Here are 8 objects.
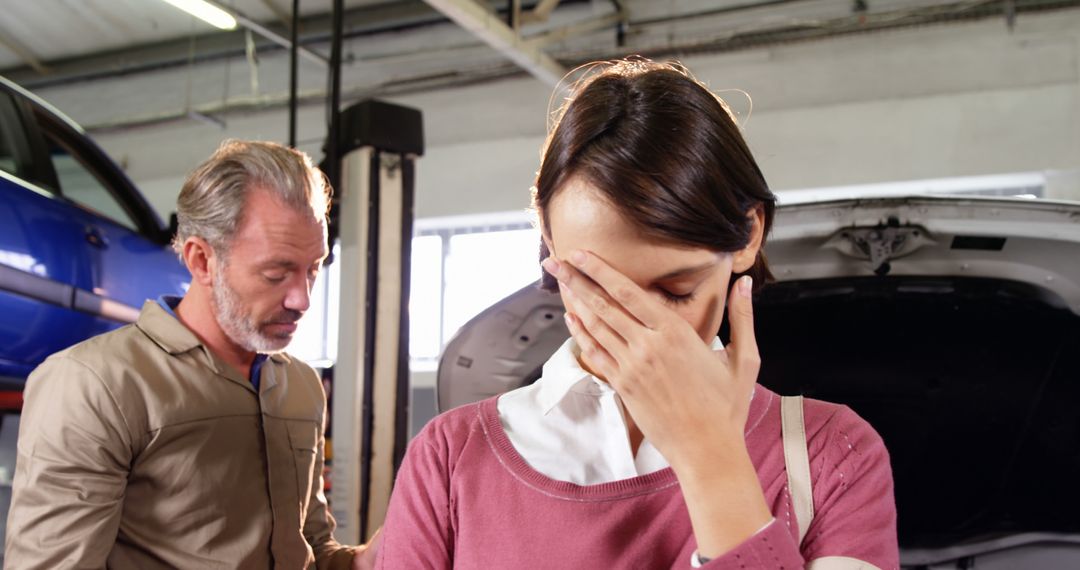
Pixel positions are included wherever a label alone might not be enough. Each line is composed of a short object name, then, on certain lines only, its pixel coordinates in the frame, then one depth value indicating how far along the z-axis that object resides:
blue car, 2.74
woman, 0.87
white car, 1.72
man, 1.51
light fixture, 4.81
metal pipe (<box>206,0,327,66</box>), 6.45
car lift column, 2.81
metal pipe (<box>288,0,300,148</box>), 3.31
